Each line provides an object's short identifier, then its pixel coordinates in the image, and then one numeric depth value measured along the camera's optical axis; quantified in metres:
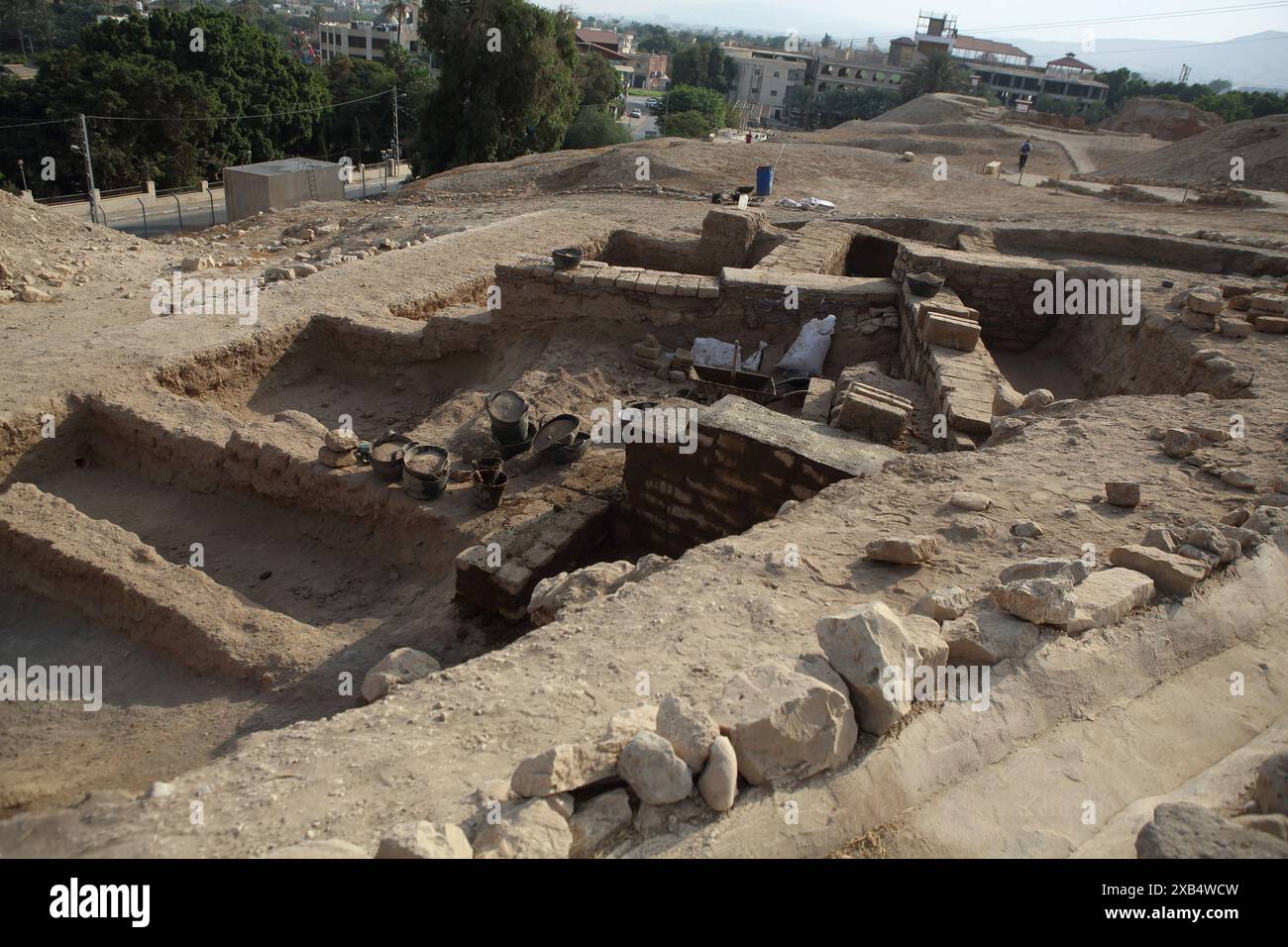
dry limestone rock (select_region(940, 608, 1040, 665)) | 3.00
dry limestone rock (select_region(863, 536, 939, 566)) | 3.69
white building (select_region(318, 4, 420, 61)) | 60.25
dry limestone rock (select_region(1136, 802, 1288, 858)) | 2.01
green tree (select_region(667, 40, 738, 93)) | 60.03
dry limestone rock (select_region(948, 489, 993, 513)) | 4.20
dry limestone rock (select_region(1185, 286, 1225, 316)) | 7.04
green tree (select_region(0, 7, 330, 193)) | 23.36
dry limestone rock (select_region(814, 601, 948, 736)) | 2.53
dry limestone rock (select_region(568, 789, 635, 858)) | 2.17
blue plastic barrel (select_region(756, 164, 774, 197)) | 14.32
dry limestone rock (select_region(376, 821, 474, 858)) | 1.94
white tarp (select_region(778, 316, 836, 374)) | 7.81
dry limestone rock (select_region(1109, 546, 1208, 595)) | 3.46
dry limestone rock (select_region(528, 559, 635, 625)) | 4.26
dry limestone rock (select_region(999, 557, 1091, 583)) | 3.44
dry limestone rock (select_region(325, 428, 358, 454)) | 6.19
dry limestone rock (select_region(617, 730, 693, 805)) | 2.26
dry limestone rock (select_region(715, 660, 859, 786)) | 2.35
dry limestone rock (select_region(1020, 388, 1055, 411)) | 5.91
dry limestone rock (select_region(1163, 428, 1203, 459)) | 4.88
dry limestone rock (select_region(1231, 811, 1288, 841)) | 2.14
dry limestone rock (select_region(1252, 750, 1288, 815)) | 2.30
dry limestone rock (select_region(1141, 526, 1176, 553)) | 3.74
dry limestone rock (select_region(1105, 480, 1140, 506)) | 4.24
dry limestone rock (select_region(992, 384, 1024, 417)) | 5.91
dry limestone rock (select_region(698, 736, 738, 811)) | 2.25
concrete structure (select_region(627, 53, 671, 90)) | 84.38
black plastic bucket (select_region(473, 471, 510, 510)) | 5.97
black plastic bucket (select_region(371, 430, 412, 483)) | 6.11
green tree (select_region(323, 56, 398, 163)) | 33.00
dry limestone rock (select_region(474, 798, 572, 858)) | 2.04
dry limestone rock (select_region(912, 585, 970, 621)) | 3.23
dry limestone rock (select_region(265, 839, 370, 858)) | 2.01
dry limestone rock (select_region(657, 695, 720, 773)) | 2.31
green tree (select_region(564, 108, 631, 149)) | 28.64
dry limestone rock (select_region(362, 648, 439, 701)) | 4.02
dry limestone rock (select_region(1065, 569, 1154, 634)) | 3.19
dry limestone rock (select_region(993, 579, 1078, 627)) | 3.10
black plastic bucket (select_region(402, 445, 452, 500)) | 5.93
